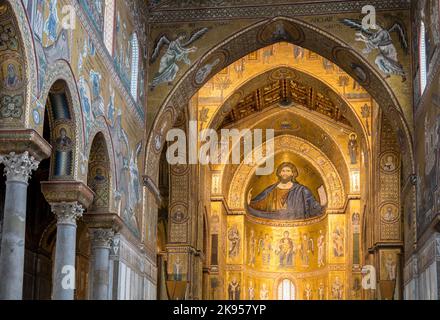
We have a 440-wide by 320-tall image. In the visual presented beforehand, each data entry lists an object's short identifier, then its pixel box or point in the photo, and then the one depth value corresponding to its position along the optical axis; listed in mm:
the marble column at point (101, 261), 19719
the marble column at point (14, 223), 13953
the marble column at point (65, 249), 16656
